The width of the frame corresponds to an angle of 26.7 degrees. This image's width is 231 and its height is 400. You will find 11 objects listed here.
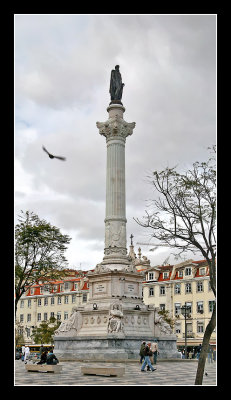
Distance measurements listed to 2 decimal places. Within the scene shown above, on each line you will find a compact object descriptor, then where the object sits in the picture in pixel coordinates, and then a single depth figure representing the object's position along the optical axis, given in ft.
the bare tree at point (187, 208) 53.31
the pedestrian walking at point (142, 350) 76.64
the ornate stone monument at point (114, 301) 92.84
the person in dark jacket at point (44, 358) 74.18
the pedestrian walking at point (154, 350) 87.03
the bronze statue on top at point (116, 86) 121.19
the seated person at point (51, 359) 68.84
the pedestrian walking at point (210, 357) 112.48
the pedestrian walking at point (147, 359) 69.92
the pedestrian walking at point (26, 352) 109.99
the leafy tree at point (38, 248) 99.35
